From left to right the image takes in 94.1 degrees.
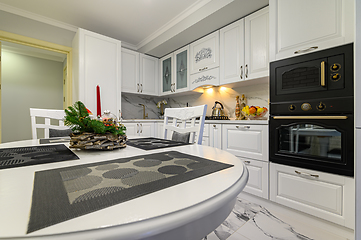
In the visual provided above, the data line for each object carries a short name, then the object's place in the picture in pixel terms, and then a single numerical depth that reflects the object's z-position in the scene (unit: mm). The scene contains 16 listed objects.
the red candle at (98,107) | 806
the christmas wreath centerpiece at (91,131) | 786
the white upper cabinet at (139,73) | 3371
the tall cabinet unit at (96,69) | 2689
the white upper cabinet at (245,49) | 2129
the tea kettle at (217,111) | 2766
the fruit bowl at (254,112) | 2217
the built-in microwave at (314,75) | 1357
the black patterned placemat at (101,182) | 283
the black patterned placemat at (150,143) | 932
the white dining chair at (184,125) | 1305
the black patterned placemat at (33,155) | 606
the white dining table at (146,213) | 234
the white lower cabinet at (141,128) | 3085
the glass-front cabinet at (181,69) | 3217
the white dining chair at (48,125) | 1524
